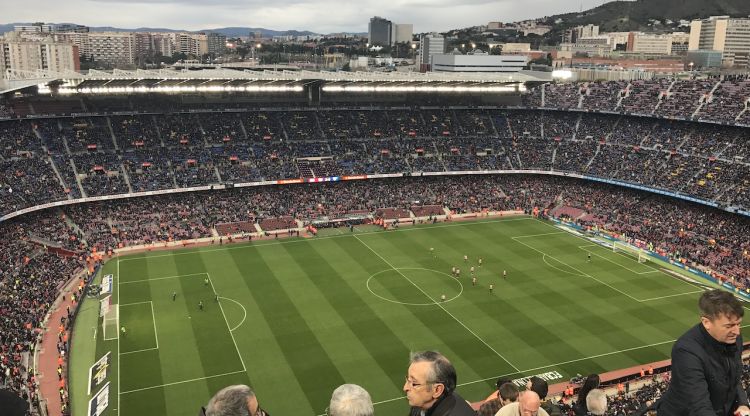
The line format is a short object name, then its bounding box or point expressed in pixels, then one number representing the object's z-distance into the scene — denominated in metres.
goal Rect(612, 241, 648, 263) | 57.53
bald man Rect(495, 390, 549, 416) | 5.92
